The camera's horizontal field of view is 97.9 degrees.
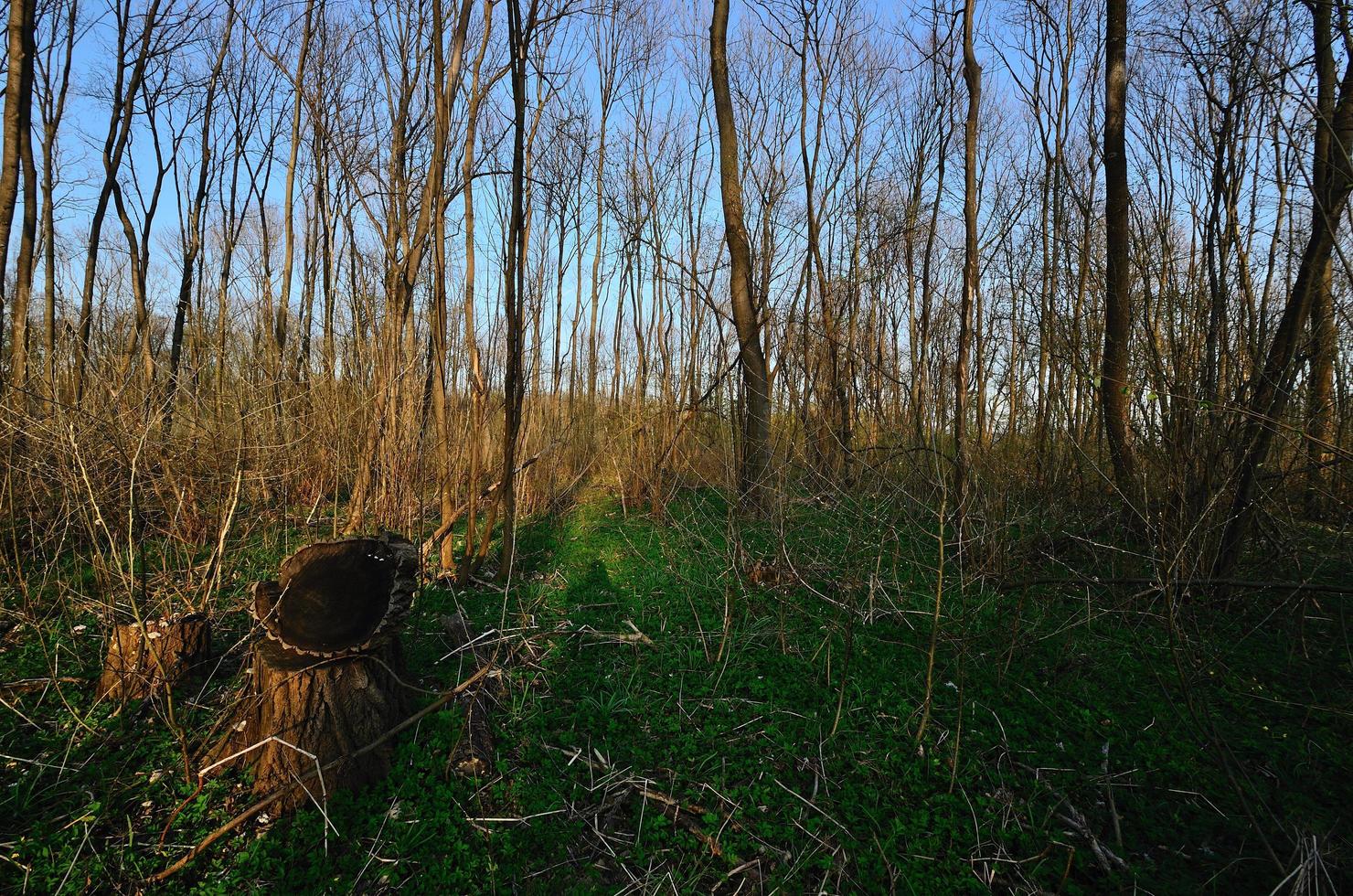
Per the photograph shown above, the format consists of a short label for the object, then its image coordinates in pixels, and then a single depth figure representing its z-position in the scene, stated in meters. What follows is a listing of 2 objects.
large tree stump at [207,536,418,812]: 1.87
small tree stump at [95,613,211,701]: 2.24
